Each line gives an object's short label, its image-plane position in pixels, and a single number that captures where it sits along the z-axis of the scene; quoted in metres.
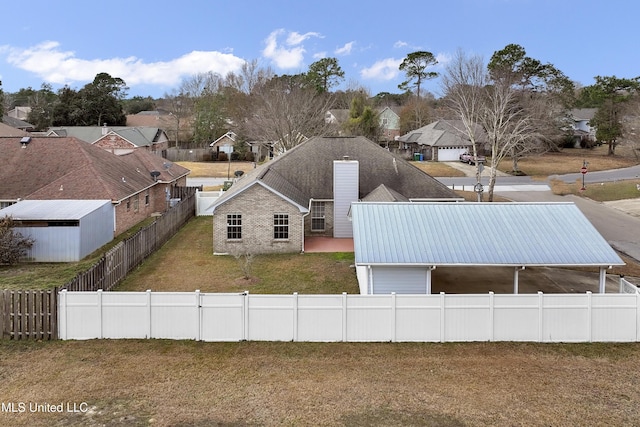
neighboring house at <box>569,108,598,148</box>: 86.88
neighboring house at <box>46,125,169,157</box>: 69.75
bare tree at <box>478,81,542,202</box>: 38.84
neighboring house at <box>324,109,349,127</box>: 76.12
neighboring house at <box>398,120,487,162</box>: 70.38
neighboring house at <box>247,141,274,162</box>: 74.47
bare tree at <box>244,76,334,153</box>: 59.34
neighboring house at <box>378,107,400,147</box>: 93.49
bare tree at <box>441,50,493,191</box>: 43.41
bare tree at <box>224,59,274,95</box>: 92.25
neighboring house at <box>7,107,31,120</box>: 129.14
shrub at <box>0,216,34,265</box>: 22.36
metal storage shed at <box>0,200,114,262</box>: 23.66
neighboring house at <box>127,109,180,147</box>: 94.00
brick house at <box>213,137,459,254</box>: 26.23
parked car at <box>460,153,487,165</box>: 66.99
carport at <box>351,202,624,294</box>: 16.81
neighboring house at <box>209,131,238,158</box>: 79.53
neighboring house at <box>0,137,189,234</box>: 28.81
